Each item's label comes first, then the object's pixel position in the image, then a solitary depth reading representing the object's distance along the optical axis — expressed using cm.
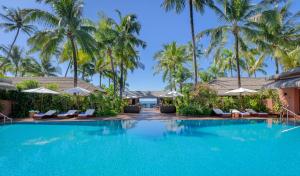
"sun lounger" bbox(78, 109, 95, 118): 1488
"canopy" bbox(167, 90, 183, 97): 1806
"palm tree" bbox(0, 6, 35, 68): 2123
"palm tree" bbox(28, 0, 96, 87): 1556
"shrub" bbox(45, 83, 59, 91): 1817
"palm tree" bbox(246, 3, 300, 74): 1569
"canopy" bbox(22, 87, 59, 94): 1405
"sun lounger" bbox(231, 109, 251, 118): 1507
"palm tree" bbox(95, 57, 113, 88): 2759
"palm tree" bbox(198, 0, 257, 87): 1705
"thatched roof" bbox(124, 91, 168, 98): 3154
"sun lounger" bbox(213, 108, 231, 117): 1542
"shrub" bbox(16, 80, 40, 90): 1776
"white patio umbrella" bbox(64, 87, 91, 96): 1470
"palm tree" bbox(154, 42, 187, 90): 2850
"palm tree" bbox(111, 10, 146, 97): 2036
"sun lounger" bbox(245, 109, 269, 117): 1527
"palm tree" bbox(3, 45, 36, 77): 3191
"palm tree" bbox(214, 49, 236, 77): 3259
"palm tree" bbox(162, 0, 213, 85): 1723
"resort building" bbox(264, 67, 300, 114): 1459
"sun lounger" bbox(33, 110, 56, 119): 1420
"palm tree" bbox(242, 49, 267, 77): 1967
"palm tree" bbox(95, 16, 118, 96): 1969
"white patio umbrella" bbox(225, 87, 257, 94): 1578
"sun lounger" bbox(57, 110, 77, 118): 1477
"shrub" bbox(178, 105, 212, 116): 1616
